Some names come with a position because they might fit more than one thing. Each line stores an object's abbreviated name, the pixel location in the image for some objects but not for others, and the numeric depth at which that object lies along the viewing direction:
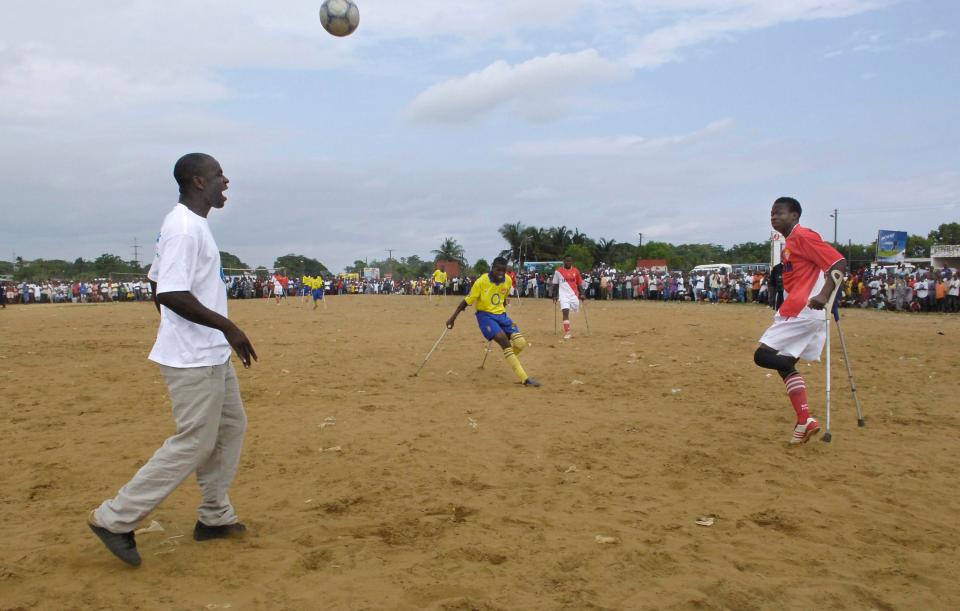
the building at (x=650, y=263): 62.72
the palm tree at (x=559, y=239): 76.75
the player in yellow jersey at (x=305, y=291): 42.22
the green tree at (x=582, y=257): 70.75
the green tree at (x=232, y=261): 75.40
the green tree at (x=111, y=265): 79.17
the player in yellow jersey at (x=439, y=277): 40.76
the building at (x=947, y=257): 43.90
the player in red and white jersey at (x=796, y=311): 6.09
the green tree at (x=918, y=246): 70.31
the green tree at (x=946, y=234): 73.19
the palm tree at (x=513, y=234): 77.25
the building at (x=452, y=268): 61.25
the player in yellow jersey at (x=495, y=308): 9.68
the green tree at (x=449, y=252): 89.81
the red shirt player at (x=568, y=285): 15.91
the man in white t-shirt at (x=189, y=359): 3.42
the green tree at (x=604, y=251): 76.56
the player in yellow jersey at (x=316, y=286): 31.38
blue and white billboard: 38.81
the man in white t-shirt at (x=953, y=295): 23.38
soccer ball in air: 9.01
